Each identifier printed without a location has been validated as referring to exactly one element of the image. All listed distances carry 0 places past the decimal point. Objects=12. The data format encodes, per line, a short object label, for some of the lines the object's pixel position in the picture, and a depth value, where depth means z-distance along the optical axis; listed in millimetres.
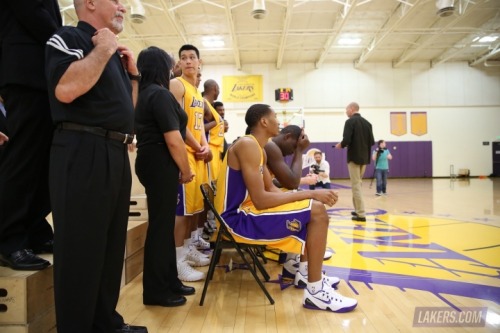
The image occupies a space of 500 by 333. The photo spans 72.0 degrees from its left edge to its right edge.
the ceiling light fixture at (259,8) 9492
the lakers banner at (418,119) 17406
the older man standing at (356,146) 6215
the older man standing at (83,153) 1483
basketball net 16547
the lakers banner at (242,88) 17188
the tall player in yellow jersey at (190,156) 3166
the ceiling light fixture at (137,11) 9391
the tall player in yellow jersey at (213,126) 4273
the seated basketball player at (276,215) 2451
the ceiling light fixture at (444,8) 9430
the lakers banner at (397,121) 17344
